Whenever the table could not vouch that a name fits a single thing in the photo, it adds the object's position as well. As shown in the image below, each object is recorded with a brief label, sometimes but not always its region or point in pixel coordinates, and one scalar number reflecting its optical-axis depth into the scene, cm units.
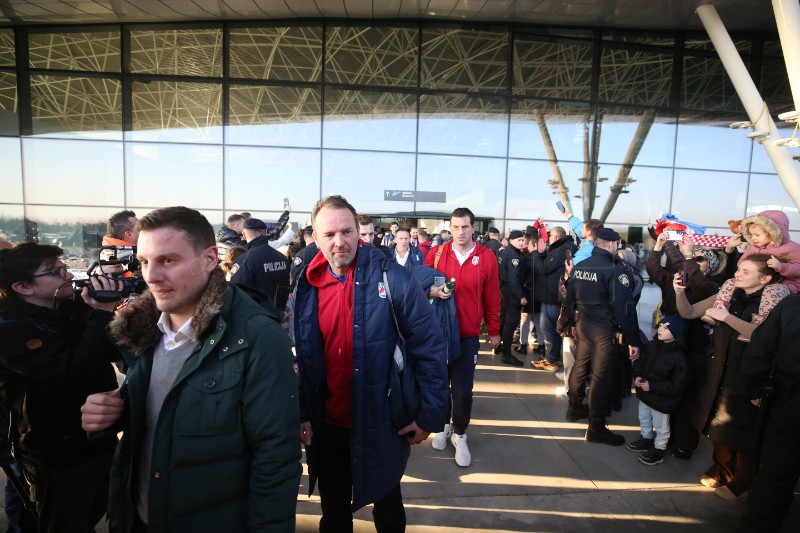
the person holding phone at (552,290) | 652
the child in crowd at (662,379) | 369
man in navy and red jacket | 209
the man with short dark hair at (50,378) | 195
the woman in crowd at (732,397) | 310
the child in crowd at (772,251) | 303
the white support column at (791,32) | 918
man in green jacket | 136
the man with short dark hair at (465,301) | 380
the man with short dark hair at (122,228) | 368
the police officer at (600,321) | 420
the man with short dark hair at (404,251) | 599
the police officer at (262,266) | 443
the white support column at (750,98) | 1069
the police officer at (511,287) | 668
